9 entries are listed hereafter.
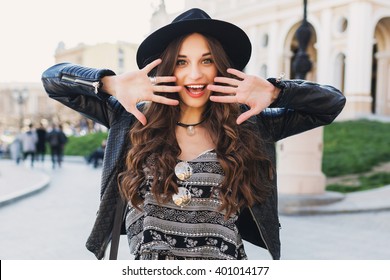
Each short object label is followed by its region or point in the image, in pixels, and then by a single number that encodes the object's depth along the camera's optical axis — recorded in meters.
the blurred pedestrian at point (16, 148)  17.48
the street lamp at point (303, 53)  7.55
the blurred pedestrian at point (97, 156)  16.80
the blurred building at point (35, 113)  42.53
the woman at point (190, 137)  1.69
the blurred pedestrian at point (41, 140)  16.36
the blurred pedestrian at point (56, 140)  15.43
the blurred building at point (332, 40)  20.91
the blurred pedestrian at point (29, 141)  15.45
